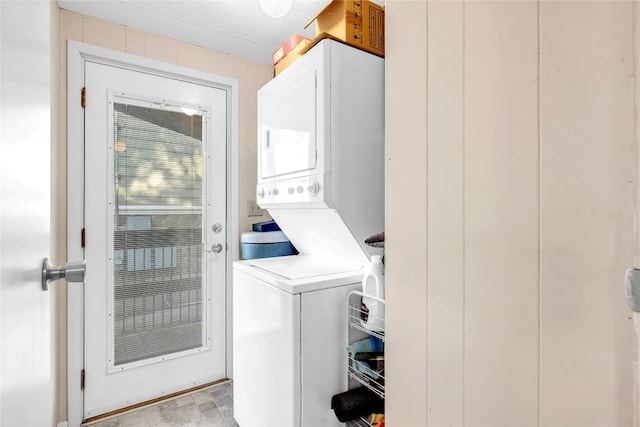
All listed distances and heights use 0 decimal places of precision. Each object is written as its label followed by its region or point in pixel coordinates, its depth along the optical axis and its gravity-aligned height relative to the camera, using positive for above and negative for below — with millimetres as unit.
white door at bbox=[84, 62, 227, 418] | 2000 -149
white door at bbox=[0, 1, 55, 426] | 480 -1
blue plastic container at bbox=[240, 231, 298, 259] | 2203 -211
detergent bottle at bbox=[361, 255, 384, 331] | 1294 -325
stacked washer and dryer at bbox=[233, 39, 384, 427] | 1354 -38
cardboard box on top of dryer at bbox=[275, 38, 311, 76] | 1543 +767
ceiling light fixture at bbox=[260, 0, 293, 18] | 1327 +824
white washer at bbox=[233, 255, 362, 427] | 1331 -540
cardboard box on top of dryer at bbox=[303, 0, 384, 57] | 1393 +820
